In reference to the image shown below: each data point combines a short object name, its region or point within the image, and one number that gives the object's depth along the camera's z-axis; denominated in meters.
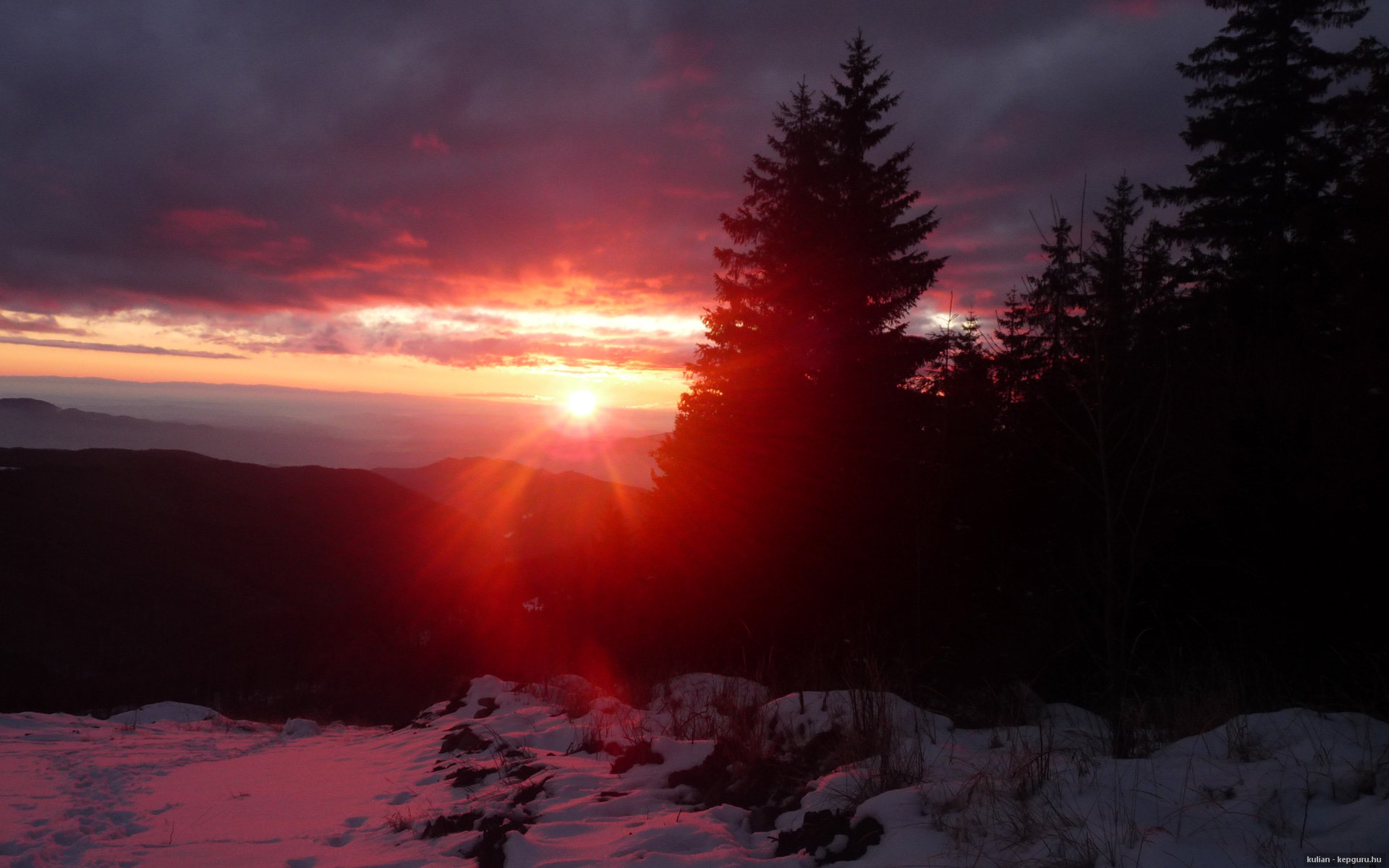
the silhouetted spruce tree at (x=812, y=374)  16.47
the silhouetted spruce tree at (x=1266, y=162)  17.17
